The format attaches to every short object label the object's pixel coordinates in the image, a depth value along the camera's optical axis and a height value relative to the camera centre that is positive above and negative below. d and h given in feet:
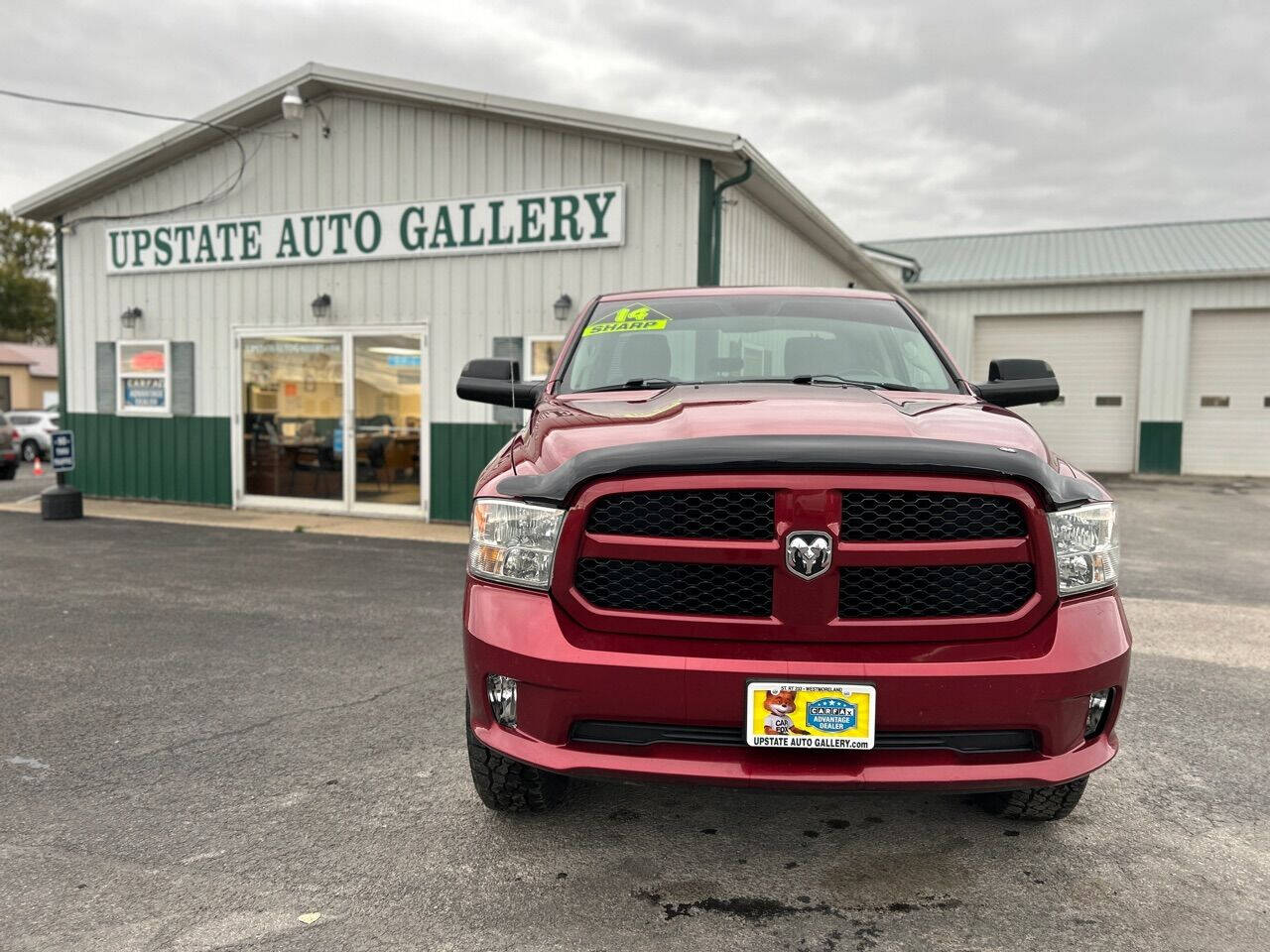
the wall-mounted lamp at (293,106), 32.81 +10.86
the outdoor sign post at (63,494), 34.45 -3.24
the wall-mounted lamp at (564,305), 31.35 +3.77
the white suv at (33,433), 74.95 -2.13
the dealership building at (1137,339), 59.00 +5.83
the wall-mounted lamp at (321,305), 35.09 +4.05
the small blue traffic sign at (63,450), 34.58 -1.60
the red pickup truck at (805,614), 7.37 -1.60
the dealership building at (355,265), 30.99 +5.59
